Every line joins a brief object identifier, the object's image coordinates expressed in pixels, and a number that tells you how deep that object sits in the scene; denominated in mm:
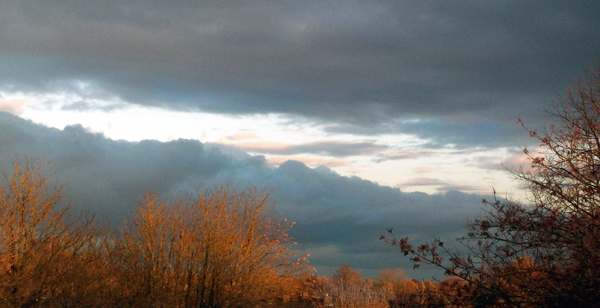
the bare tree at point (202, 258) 25344
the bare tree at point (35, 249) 22047
